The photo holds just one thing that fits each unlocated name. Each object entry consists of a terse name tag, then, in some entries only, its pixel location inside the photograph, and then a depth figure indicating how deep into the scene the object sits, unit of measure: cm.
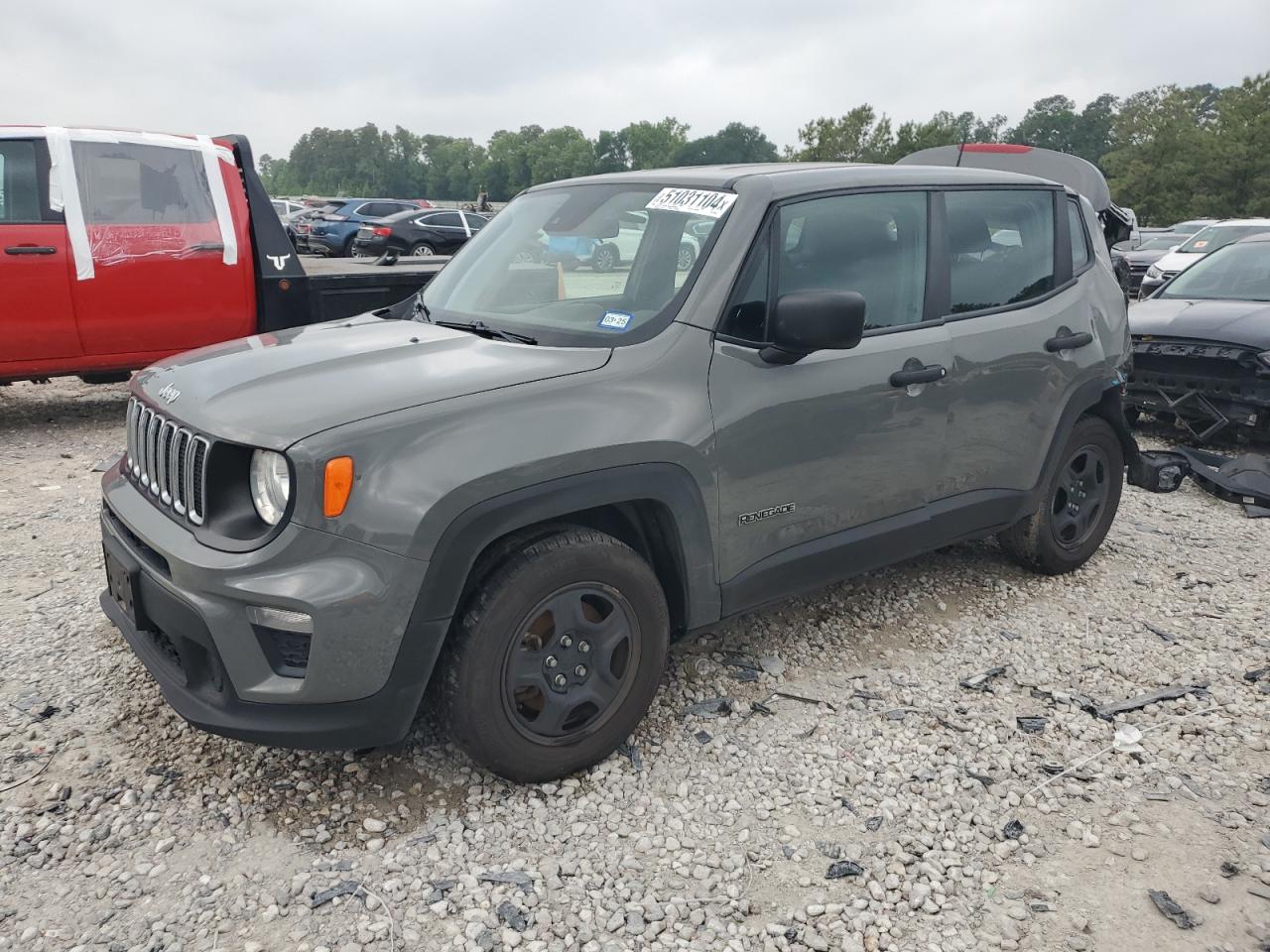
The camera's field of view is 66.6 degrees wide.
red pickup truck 628
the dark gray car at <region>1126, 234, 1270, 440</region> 640
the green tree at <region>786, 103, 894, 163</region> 6109
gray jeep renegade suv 244
